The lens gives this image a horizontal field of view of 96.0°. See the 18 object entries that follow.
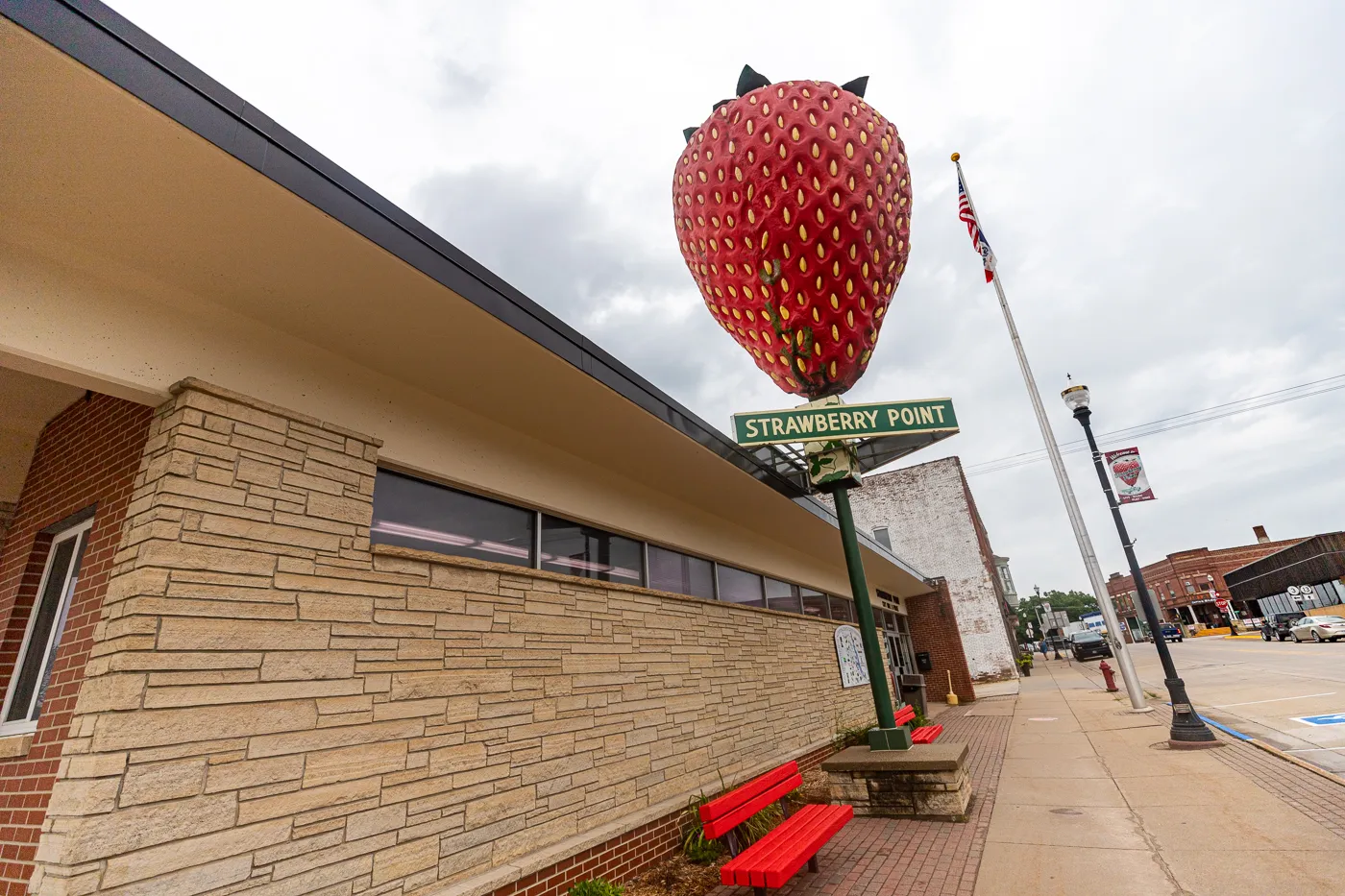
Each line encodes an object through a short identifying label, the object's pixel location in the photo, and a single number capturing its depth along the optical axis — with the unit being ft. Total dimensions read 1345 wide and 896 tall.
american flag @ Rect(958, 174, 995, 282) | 41.57
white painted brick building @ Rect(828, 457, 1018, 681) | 71.05
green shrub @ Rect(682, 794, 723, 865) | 17.33
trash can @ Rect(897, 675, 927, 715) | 40.19
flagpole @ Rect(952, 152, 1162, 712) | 40.34
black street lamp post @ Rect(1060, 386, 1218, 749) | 26.05
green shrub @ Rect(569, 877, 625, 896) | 13.57
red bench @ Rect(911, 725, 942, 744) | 28.49
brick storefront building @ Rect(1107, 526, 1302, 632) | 210.38
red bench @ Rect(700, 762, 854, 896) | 12.26
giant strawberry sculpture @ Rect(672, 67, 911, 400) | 14.23
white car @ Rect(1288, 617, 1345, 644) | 83.20
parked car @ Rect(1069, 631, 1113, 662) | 104.99
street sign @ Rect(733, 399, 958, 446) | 16.97
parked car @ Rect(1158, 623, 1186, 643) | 139.42
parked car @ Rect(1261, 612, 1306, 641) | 102.01
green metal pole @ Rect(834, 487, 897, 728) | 19.95
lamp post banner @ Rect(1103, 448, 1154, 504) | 33.32
